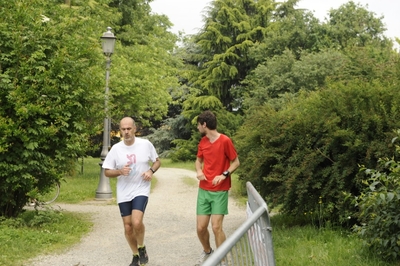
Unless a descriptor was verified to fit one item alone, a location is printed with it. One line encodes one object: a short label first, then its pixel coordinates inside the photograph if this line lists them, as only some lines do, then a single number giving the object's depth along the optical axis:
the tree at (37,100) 10.02
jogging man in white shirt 7.17
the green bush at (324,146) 8.34
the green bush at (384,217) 6.09
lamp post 16.22
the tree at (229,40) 45.22
